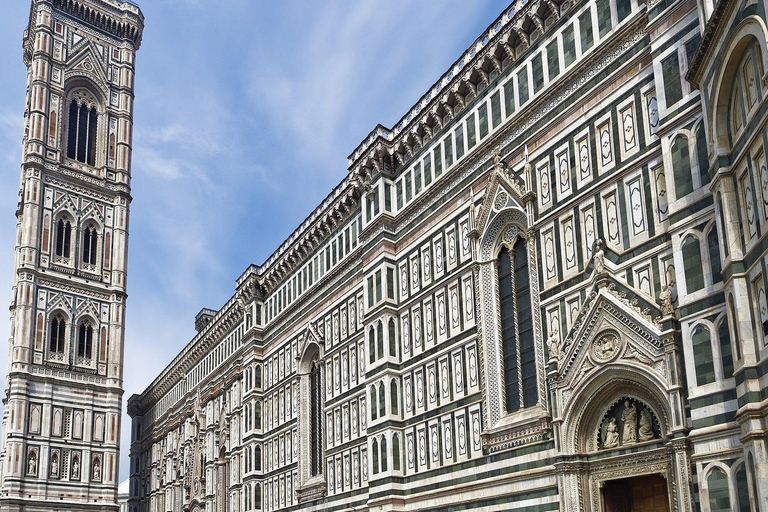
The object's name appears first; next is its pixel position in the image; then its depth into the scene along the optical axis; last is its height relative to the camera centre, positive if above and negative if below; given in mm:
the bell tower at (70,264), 63344 +21643
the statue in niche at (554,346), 24734 +5018
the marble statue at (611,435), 22859 +2199
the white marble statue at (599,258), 23825 +7228
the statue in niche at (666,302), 21328 +5326
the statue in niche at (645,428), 21938 +2259
